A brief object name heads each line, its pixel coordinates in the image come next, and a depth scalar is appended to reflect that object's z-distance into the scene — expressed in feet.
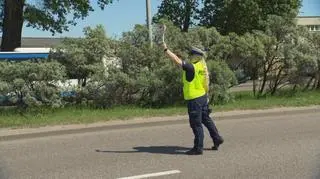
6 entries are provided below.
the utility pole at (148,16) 57.00
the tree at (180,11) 198.49
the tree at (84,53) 54.34
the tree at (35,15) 96.84
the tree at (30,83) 48.91
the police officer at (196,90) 30.42
